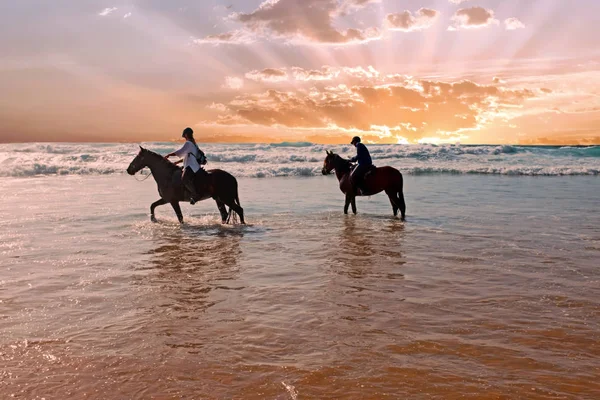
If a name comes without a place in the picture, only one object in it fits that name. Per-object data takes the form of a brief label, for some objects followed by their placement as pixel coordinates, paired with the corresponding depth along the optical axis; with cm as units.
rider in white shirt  1226
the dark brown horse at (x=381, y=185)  1359
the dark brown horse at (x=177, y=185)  1266
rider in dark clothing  1371
